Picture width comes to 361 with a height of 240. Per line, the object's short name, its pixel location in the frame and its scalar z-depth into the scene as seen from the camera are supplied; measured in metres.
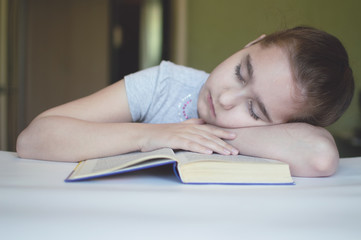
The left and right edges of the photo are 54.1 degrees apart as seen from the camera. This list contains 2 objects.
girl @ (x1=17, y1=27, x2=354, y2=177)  0.77
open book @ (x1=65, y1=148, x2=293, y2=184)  0.57
